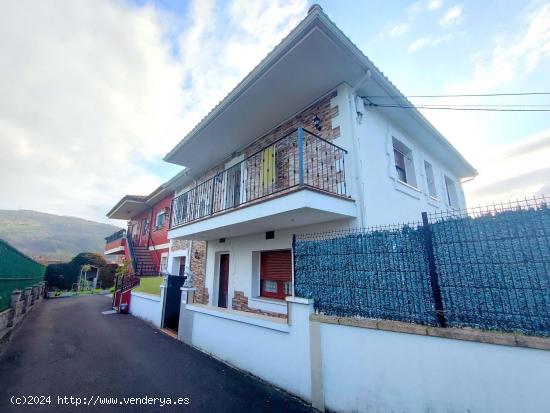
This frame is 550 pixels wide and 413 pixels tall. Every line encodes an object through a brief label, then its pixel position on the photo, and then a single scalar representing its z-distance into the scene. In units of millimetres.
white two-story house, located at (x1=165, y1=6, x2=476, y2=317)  5051
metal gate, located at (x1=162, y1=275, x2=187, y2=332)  8844
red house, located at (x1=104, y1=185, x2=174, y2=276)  14695
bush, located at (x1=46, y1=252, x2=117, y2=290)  22055
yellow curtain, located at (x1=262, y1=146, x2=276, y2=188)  7200
